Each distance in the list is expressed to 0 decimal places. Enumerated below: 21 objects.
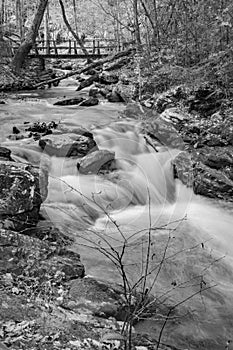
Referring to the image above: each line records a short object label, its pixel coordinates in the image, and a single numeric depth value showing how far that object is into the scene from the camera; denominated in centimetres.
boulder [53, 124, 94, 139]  973
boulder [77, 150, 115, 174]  793
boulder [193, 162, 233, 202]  734
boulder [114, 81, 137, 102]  1392
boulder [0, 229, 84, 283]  395
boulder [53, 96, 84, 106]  1416
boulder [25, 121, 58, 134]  1030
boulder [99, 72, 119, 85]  1655
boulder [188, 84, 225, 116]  985
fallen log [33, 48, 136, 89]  1784
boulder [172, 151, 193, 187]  784
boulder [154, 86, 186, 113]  1099
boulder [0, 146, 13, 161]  751
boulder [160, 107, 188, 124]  1012
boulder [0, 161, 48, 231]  492
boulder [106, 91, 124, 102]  1431
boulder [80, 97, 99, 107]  1387
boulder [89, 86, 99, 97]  1556
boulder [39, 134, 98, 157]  850
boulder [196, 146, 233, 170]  781
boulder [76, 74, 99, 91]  1794
